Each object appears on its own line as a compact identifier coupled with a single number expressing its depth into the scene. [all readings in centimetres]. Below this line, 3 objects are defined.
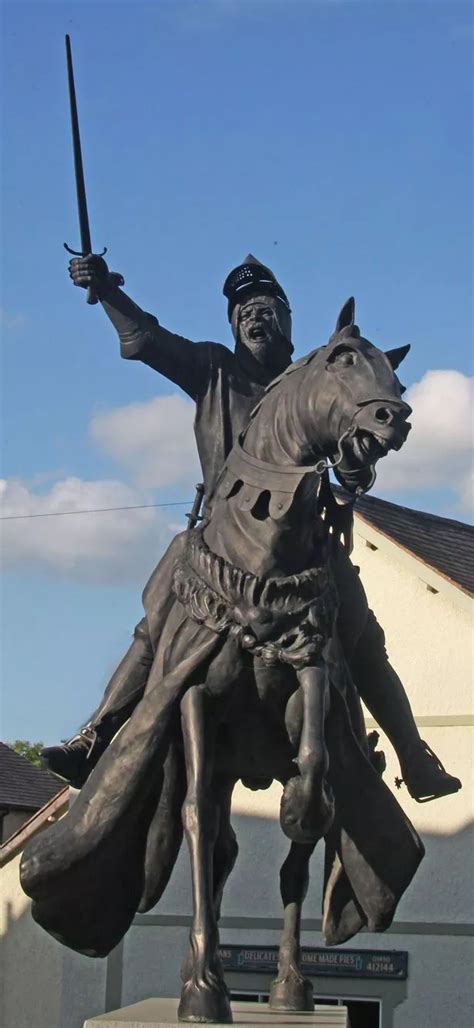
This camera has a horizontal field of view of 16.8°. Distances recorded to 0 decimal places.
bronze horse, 678
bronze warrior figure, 773
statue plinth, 647
